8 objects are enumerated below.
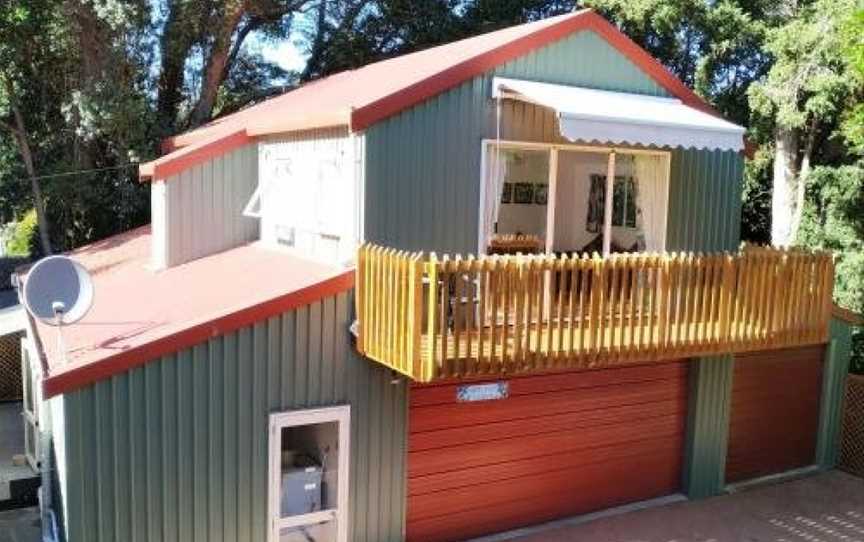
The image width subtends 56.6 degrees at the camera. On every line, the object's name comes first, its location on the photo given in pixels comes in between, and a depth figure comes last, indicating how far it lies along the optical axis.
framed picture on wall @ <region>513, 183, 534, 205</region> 11.48
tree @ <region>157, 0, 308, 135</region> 19.33
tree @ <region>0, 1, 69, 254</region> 17.23
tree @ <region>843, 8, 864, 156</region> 11.78
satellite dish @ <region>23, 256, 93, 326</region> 8.34
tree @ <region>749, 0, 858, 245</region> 15.98
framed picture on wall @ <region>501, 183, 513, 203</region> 11.27
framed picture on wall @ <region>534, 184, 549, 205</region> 11.59
